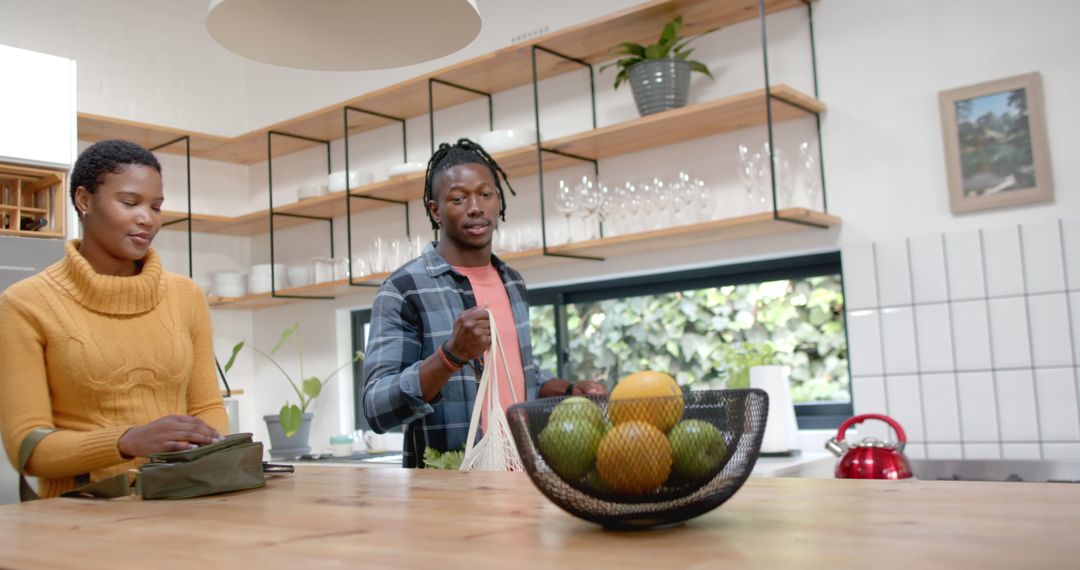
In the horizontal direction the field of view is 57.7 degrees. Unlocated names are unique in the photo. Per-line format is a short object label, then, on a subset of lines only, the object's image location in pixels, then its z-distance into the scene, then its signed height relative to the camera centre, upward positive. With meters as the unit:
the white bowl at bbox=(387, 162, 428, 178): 3.76 +0.74
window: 3.18 +0.07
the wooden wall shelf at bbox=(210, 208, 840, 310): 2.87 +0.35
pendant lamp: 1.59 +0.57
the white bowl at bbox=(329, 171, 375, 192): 4.02 +0.76
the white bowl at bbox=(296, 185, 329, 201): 4.16 +0.74
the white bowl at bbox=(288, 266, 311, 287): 4.26 +0.39
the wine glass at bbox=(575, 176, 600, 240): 3.24 +0.51
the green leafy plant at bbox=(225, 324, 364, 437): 4.03 -0.10
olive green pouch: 1.27 -0.14
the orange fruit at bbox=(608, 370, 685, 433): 0.82 -0.05
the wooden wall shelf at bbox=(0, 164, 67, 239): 3.43 +0.64
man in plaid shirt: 1.78 +0.07
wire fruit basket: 0.81 -0.09
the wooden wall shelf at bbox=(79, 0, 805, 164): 3.12 +1.06
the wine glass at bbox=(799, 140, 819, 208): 2.95 +0.49
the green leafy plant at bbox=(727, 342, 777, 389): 3.08 -0.05
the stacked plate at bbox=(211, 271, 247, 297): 4.40 +0.39
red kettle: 2.35 -0.30
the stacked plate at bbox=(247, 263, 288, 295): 4.32 +0.39
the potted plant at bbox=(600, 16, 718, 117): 3.08 +0.87
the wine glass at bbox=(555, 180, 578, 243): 3.29 +0.51
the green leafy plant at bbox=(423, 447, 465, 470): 1.66 -0.17
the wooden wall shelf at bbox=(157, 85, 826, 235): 2.95 +0.71
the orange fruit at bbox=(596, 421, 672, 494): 0.80 -0.09
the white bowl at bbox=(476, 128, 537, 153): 3.44 +0.76
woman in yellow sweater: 1.50 +0.06
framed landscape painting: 2.65 +0.52
